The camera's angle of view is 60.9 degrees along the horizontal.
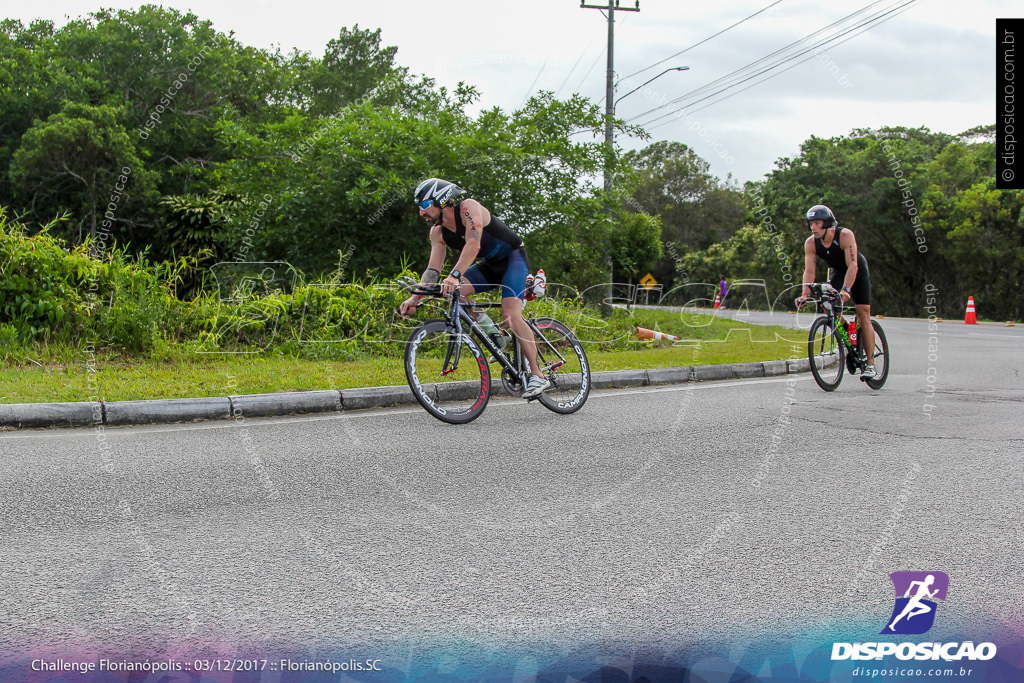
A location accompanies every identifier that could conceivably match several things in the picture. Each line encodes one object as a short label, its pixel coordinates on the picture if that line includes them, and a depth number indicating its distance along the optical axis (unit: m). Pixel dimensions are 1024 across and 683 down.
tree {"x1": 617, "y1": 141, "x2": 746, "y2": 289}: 66.44
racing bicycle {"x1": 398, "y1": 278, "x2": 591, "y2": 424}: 6.96
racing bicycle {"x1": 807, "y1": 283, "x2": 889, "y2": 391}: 8.88
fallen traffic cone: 15.15
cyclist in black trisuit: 8.69
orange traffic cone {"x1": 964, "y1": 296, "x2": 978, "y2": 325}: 27.84
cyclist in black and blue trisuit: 6.79
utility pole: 18.19
